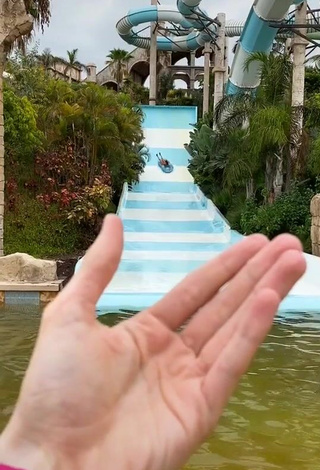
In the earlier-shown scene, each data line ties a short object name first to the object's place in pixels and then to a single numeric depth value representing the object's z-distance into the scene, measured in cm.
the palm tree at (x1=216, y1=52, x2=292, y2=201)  996
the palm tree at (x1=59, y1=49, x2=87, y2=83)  3259
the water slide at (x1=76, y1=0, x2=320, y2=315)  734
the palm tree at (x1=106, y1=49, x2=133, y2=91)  3128
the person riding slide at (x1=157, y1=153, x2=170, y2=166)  1686
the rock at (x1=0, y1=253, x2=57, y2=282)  751
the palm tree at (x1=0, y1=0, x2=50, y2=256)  834
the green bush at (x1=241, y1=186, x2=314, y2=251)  987
